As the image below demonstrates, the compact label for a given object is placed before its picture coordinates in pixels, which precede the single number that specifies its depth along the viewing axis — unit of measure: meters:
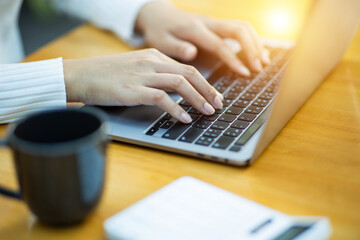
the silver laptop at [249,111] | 0.61
